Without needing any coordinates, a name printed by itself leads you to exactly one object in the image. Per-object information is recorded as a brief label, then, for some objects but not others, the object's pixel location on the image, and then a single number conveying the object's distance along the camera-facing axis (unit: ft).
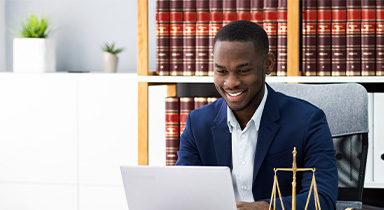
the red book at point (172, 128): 12.96
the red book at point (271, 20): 12.36
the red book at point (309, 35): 12.21
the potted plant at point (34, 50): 15.11
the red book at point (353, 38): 12.06
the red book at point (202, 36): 12.67
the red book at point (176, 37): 12.78
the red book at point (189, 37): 12.73
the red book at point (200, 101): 12.92
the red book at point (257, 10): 12.42
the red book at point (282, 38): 12.31
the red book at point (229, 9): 12.53
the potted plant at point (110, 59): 15.10
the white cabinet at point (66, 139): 14.31
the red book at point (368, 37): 12.01
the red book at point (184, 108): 12.95
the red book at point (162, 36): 12.82
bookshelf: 12.21
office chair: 8.52
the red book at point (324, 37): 12.16
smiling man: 7.05
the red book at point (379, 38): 11.97
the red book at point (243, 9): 12.48
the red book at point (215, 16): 12.60
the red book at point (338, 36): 12.12
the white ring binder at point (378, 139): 12.10
